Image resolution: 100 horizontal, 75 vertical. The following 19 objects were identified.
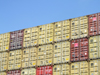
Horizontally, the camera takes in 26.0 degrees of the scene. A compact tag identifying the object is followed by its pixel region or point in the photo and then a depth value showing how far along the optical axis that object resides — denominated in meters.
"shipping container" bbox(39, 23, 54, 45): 29.25
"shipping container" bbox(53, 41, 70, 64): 27.22
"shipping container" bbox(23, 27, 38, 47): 30.35
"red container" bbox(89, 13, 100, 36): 26.36
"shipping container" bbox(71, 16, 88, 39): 27.06
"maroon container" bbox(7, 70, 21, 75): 30.02
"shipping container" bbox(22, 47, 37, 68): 29.37
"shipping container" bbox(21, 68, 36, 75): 28.92
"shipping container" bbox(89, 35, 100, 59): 25.36
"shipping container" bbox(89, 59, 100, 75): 24.62
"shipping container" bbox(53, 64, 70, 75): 26.61
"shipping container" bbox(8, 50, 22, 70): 30.45
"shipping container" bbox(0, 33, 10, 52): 32.42
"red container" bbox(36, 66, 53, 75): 27.77
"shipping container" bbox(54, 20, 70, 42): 28.14
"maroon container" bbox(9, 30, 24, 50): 31.41
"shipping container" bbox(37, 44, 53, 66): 28.27
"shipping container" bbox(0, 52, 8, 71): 31.30
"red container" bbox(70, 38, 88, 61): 26.12
